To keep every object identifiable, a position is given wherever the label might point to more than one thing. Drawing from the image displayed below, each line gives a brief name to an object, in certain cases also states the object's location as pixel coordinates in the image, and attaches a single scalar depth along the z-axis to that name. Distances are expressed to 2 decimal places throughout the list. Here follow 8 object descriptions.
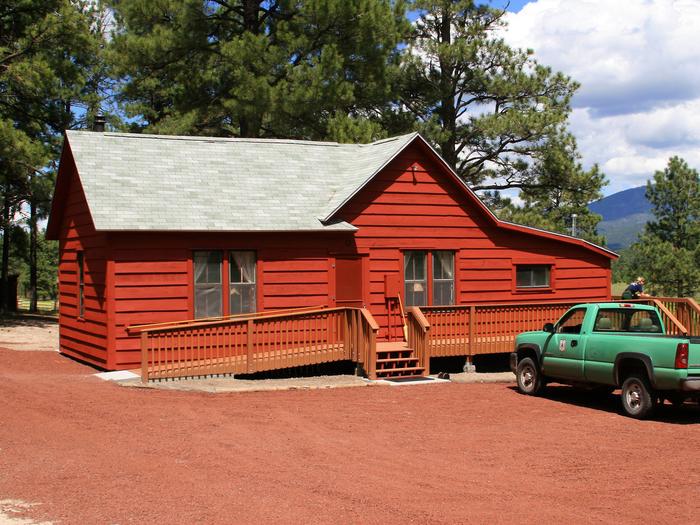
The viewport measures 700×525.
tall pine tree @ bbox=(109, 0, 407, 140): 31.83
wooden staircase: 18.58
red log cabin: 18.64
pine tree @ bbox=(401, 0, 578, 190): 37.12
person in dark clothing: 22.45
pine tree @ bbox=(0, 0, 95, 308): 29.47
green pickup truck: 12.91
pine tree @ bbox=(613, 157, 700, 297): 61.81
